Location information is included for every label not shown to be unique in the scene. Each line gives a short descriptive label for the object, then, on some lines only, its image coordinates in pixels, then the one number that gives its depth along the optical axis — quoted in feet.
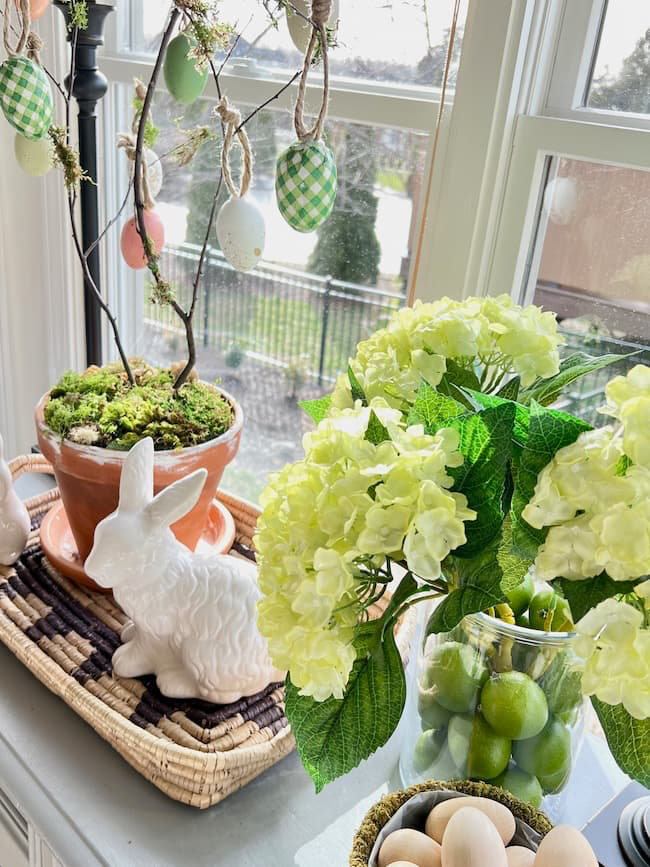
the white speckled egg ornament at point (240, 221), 2.96
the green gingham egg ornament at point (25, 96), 2.81
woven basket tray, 2.32
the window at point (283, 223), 3.30
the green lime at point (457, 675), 1.95
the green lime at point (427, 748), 2.12
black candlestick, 3.21
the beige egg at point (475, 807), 1.75
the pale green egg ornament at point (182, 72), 2.92
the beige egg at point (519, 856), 1.68
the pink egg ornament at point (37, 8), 3.02
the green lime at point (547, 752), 1.94
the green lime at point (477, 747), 1.96
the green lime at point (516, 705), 1.88
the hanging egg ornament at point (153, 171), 3.24
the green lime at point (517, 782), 2.01
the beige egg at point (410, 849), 1.68
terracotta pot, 2.92
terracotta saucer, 3.17
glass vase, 1.88
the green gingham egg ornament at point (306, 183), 2.62
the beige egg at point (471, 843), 1.57
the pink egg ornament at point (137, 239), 3.27
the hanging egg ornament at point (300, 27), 2.76
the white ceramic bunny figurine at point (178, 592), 2.46
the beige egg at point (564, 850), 1.58
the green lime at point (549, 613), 1.94
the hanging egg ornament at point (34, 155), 3.17
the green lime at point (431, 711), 2.06
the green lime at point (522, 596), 1.99
